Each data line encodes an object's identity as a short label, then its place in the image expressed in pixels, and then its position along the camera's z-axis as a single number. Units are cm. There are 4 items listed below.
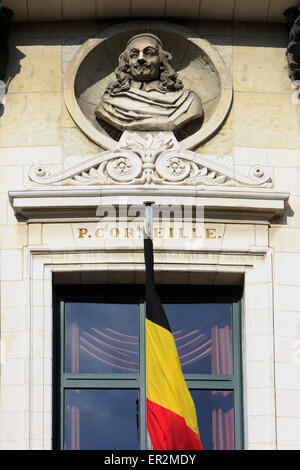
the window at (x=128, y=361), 2472
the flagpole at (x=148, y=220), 2425
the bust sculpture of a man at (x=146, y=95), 2588
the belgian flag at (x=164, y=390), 2341
